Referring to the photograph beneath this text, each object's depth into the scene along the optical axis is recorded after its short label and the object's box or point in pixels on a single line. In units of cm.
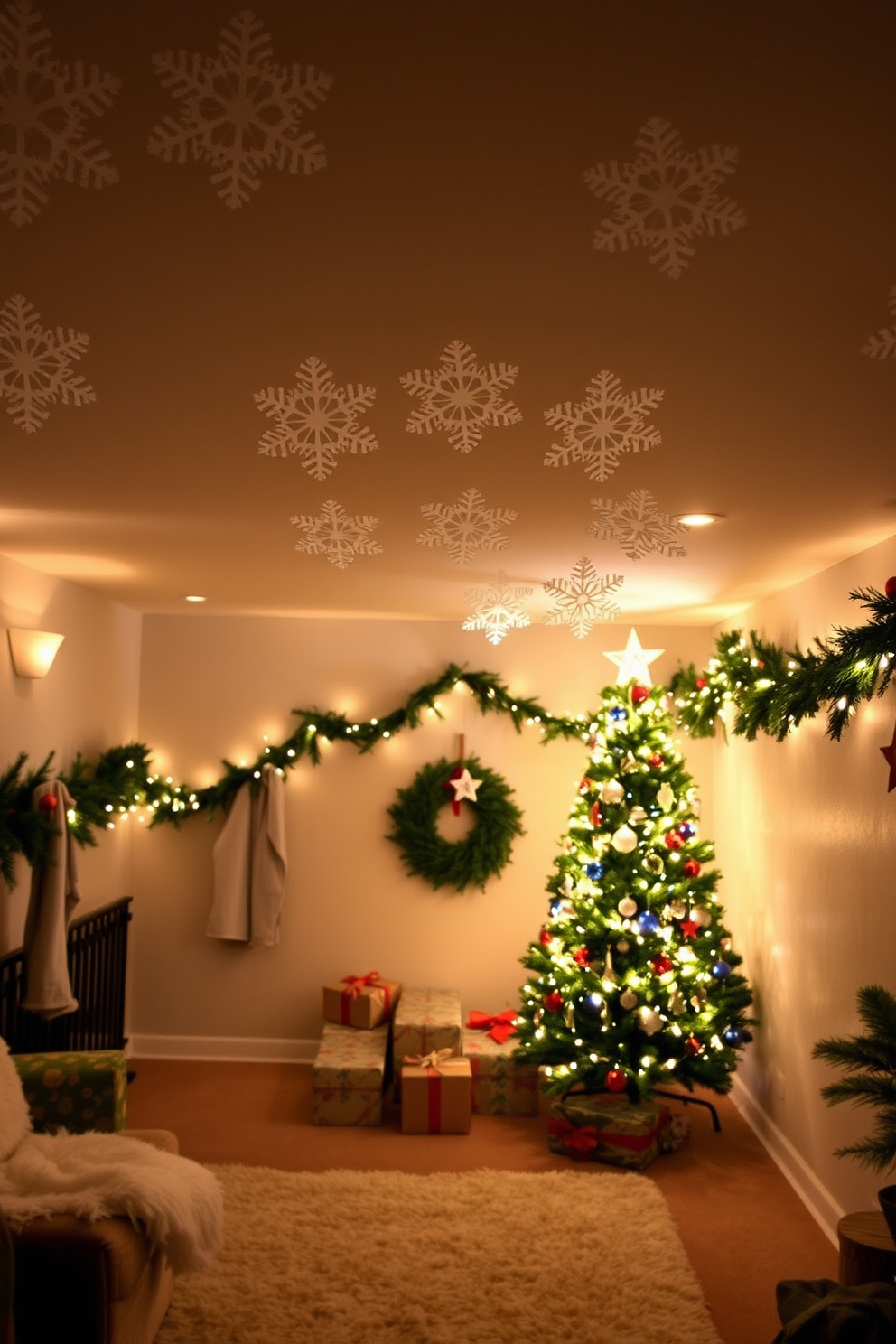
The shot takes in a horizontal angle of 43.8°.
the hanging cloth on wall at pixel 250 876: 625
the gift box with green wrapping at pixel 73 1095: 376
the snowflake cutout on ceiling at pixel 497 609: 245
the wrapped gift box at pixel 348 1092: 525
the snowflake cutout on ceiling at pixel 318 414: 166
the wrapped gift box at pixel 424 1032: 554
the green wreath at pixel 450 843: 631
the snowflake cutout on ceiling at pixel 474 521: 293
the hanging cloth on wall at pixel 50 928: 432
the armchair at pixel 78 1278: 277
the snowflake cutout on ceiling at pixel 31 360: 146
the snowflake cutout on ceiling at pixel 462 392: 160
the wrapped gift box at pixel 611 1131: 471
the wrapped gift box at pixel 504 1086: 545
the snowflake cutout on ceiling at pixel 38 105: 102
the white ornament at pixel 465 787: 632
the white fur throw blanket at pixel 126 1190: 292
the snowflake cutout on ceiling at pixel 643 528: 182
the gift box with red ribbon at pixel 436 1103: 515
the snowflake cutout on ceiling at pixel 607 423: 167
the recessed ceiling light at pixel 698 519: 318
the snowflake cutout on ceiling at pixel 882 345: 154
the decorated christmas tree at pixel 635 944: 498
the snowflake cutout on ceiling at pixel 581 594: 223
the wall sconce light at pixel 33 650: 446
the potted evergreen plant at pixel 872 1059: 251
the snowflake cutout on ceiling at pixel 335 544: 185
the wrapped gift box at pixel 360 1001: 590
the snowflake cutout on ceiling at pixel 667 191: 116
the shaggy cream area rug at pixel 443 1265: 339
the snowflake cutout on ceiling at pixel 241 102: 102
